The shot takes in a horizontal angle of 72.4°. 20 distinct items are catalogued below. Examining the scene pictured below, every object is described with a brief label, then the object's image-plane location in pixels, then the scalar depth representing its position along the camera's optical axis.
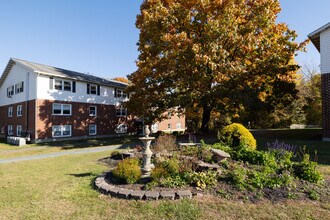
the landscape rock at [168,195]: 5.66
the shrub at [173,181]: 6.38
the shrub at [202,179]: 6.31
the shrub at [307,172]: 6.43
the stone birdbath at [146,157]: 7.22
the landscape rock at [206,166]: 7.12
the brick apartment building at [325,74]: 14.77
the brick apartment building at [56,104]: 23.33
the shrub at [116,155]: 11.37
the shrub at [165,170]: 6.64
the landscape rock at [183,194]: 5.71
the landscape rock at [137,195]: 5.75
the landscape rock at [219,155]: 7.80
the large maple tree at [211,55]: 16.58
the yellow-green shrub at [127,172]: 6.76
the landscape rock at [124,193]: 5.90
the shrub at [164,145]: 9.70
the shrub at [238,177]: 6.12
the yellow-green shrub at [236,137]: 9.55
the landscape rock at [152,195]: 5.67
